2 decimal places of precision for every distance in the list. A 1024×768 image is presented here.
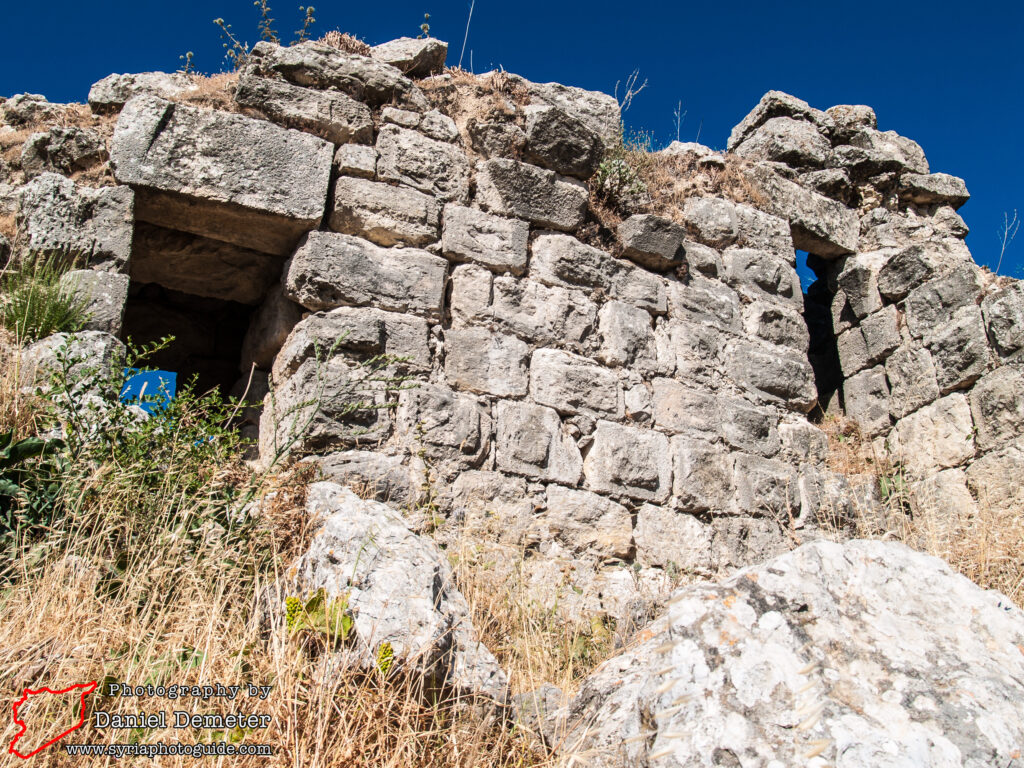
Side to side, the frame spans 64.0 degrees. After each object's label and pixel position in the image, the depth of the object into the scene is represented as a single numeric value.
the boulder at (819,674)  1.68
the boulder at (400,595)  2.21
